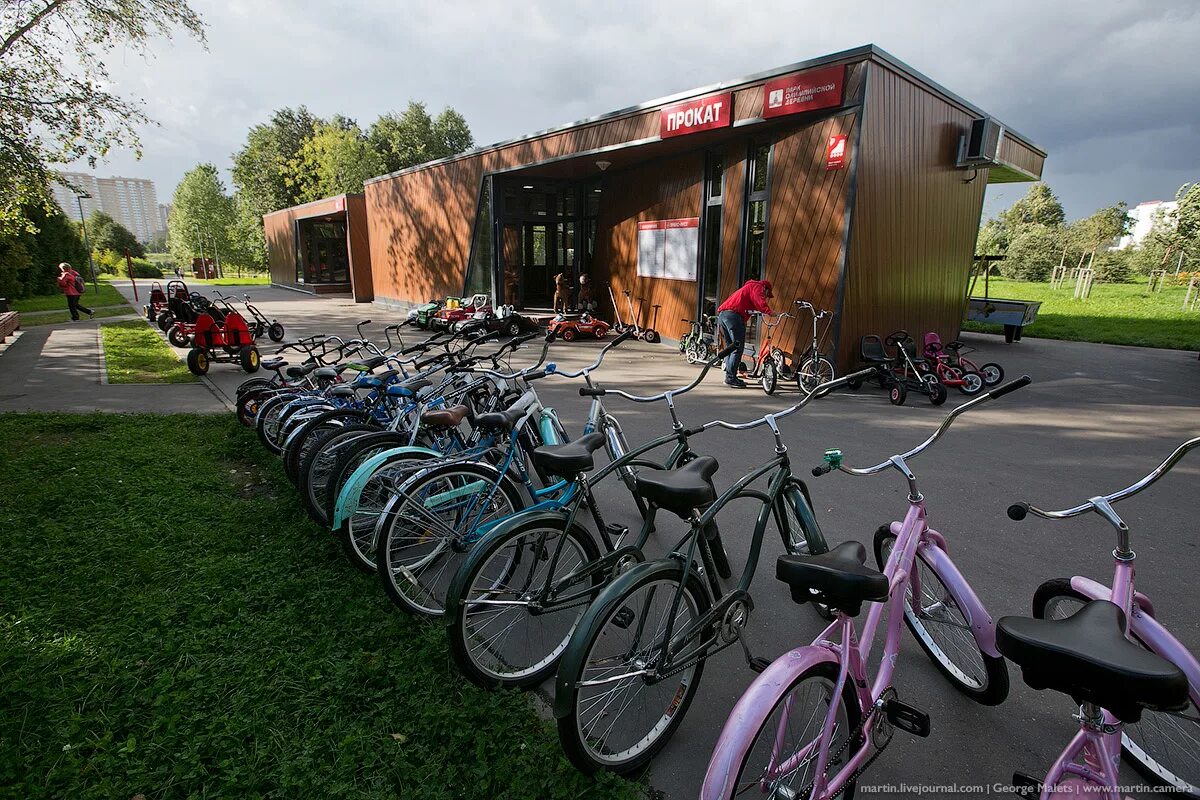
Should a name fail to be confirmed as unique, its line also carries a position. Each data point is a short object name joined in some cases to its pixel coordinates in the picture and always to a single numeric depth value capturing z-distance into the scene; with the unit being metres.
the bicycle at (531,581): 2.26
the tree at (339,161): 35.84
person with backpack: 14.89
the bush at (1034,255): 37.22
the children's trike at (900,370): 7.44
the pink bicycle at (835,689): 1.53
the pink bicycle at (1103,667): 1.21
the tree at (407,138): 41.75
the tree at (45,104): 9.58
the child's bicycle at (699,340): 10.16
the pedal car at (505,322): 12.04
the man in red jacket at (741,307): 7.79
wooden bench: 11.68
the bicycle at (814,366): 7.99
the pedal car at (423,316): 14.12
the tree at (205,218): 47.09
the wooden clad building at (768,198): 8.07
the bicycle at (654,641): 1.84
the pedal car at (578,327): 12.27
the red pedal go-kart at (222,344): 8.53
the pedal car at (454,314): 13.79
